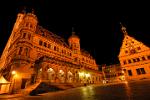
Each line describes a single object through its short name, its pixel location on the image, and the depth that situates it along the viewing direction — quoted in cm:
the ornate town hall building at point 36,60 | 2475
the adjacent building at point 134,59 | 3235
